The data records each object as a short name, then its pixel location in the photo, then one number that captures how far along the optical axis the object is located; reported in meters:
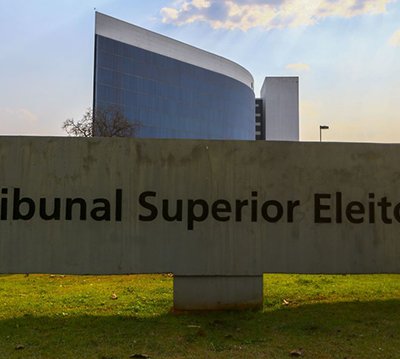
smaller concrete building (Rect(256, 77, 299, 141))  102.25
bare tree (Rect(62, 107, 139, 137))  27.16
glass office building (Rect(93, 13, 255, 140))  57.03
